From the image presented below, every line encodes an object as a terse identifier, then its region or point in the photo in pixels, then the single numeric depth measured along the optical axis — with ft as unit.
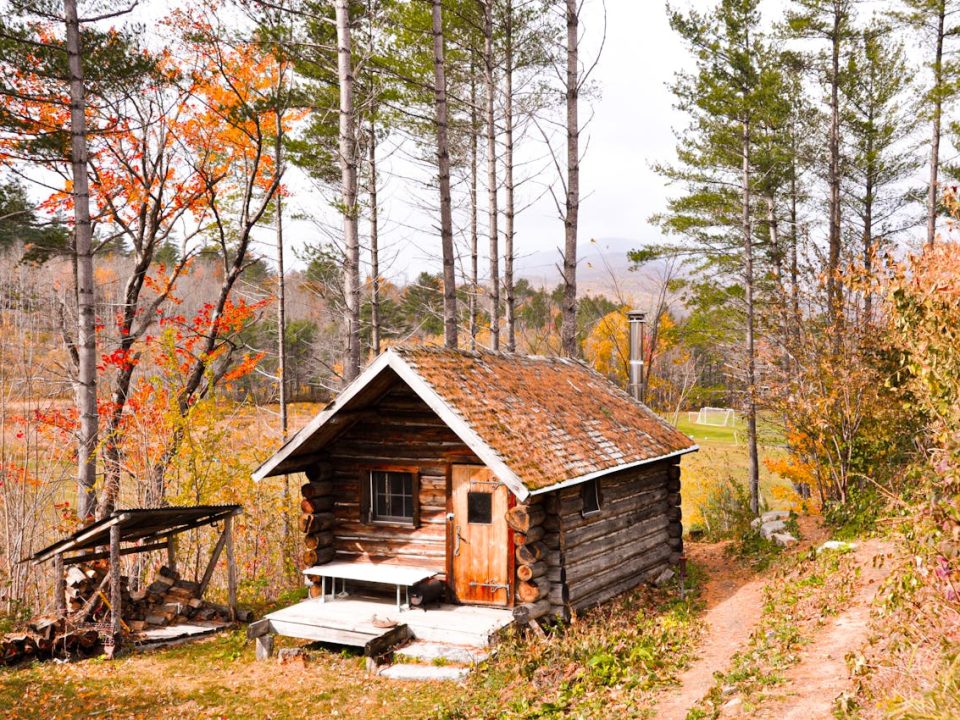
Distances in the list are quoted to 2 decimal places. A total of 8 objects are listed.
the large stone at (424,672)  32.45
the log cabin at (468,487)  36.70
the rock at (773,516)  61.11
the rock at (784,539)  53.78
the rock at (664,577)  47.85
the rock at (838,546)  44.07
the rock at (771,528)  56.39
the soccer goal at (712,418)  180.24
